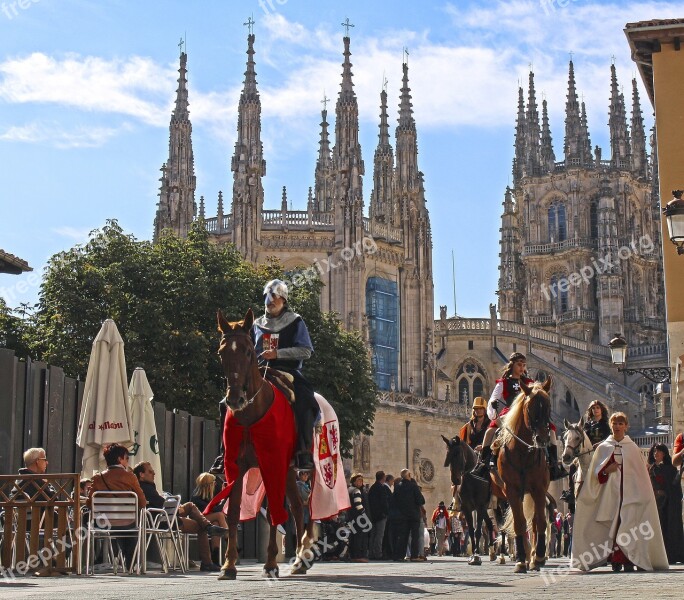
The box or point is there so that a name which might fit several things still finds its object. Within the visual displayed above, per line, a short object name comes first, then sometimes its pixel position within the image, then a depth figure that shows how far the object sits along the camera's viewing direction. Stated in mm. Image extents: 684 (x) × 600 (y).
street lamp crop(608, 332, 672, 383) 24125
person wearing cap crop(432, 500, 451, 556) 34938
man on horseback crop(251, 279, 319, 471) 11250
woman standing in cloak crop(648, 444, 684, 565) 16391
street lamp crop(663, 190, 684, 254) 14297
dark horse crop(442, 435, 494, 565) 17172
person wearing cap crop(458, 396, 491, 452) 17328
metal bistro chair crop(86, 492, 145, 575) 12875
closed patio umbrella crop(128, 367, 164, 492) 17453
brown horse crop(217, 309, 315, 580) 10227
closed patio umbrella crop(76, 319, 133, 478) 15938
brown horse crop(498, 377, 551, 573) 12953
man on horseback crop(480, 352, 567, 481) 14203
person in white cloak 12750
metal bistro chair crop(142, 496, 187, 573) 13422
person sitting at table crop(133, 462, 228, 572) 14344
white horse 13688
